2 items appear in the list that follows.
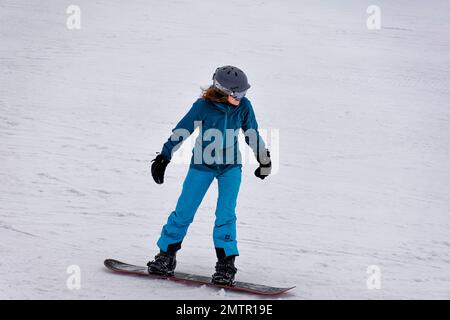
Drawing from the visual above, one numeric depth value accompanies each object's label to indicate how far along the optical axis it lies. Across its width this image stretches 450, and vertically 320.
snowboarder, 10.43
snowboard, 10.48
